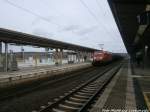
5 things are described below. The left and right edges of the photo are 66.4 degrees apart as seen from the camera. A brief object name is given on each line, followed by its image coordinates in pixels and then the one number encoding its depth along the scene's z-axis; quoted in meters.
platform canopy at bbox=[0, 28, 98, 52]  10.96
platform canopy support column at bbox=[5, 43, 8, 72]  11.48
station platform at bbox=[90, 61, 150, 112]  4.45
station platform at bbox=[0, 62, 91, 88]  8.48
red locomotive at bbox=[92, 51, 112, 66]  21.98
